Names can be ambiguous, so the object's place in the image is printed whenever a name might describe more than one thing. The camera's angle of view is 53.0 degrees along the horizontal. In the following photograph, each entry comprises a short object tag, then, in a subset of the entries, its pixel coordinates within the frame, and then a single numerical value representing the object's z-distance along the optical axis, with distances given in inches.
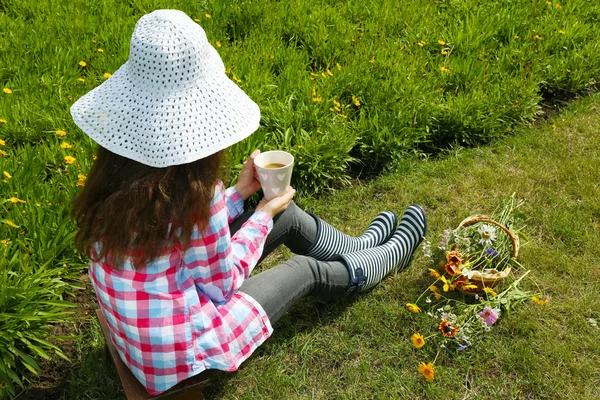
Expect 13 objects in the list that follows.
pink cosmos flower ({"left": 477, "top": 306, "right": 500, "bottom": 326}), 88.0
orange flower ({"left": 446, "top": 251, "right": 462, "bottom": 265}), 93.2
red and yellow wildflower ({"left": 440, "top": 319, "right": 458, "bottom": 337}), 86.0
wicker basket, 91.7
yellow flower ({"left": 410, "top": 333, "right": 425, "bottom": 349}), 84.1
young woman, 57.6
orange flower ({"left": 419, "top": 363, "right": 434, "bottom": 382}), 80.8
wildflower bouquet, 88.4
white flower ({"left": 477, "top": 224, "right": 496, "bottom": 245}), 95.0
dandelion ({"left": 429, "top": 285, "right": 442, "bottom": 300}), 93.4
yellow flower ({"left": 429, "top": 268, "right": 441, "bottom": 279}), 92.6
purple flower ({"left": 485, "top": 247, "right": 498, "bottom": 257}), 95.2
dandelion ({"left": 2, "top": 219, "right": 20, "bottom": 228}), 86.4
